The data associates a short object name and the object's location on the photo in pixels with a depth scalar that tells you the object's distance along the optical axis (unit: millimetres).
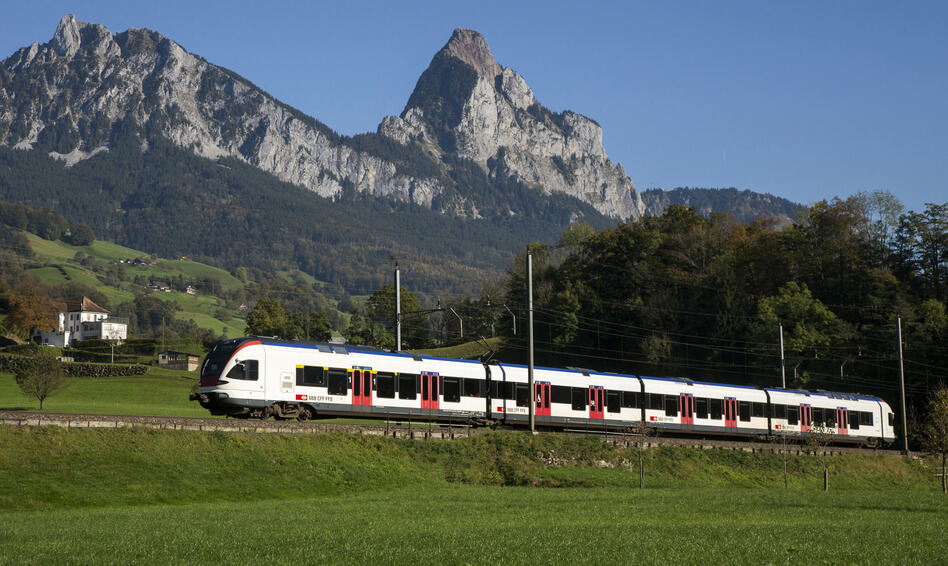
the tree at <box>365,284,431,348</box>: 126688
